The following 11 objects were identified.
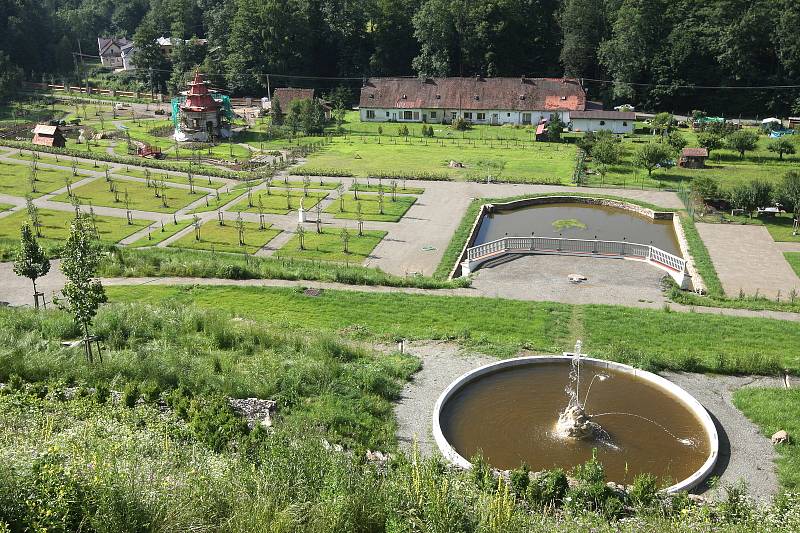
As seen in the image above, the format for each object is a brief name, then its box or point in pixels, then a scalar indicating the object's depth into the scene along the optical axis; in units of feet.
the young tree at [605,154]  173.47
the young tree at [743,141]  187.32
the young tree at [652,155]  169.27
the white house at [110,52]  374.63
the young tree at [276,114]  241.76
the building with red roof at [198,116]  218.18
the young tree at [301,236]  124.47
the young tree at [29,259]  94.32
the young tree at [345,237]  122.87
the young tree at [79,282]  68.80
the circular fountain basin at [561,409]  58.23
